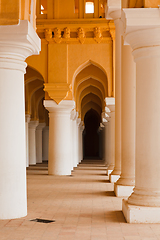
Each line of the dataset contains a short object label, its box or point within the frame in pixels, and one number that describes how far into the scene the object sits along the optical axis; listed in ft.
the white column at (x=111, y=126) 55.87
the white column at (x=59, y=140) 55.67
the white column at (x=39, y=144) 88.63
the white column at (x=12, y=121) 21.25
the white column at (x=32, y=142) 79.94
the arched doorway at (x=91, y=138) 157.07
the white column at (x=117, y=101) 37.98
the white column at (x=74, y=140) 70.46
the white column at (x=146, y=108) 20.45
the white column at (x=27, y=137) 74.14
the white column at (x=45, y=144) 98.58
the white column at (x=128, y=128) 29.89
